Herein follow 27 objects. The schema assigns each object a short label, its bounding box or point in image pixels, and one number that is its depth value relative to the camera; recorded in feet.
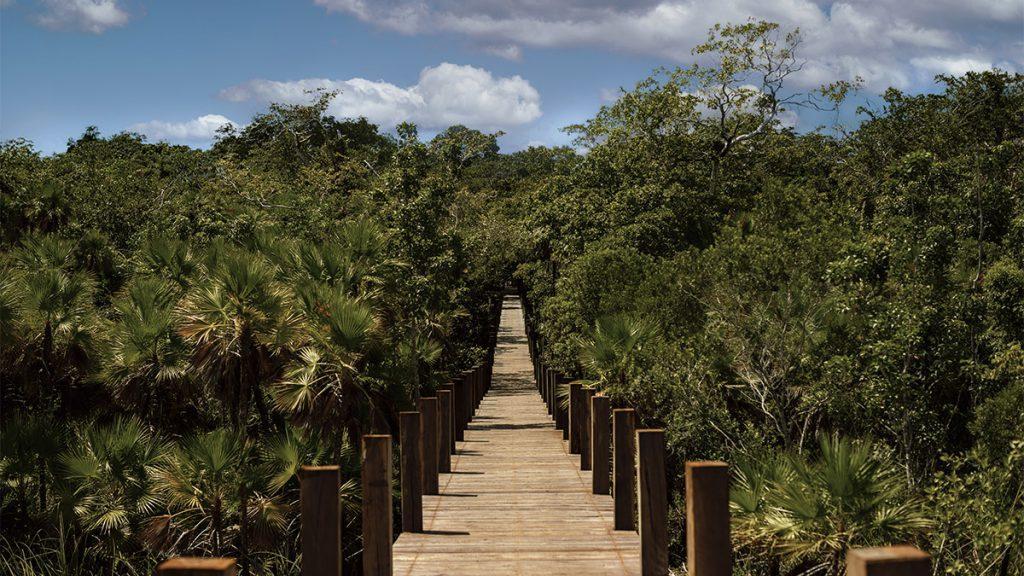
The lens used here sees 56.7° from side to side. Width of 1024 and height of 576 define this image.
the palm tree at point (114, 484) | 40.32
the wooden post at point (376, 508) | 22.41
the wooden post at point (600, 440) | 36.70
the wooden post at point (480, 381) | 78.48
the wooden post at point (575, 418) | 48.34
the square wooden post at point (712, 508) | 14.08
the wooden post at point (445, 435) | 43.04
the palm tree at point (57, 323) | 58.03
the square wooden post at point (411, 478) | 30.63
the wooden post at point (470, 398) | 62.86
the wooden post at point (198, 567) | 8.96
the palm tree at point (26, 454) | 45.44
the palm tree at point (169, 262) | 63.62
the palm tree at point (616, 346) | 50.24
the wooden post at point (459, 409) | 55.16
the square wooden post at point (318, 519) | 15.11
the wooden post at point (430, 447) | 36.99
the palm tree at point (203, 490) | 38.06
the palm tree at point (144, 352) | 53.67
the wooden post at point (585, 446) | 42.39
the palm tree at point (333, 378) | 46.78
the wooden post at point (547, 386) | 70.41
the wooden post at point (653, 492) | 22.27
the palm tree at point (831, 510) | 26.18
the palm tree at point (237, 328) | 48.80
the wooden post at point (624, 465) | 29.99
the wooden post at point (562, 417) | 58.70
